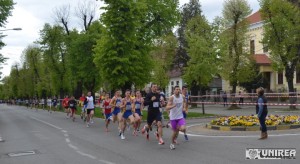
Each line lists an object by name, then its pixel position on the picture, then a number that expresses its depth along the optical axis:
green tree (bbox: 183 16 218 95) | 35.16
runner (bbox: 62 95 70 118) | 34.80
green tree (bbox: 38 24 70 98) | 53.47
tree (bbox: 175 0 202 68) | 56.09
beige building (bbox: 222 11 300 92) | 49.95
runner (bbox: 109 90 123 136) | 17.52
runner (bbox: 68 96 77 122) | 30.00
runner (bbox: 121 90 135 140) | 16.62
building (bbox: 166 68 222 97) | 67.62
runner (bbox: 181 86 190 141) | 17.20
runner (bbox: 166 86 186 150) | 12.62
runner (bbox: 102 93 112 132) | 20.04
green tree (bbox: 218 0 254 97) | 38.53
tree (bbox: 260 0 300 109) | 33.28
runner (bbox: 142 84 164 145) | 14.34
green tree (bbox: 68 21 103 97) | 42.22
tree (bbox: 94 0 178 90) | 28.33
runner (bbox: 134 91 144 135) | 17.95
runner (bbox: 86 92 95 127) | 23.53
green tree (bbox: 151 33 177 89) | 53.44
